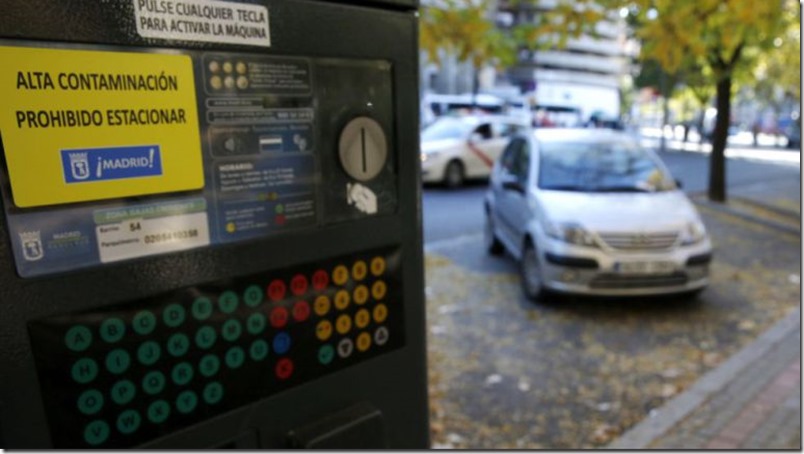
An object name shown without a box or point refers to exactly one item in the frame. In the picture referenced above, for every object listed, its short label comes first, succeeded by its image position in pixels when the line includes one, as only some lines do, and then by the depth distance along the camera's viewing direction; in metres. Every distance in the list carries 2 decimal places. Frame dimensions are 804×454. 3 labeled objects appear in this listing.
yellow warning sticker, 0.77
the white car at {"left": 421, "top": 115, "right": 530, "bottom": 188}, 12.89
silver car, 5.16
